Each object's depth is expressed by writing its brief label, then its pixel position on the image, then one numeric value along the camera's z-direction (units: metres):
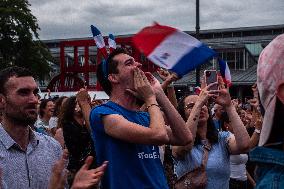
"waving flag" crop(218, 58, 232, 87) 6.38
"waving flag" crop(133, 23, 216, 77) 3.45
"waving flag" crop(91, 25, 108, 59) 6.18
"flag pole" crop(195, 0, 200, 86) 14.24
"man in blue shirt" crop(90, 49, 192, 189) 3.08
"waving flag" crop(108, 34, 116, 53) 6.10
